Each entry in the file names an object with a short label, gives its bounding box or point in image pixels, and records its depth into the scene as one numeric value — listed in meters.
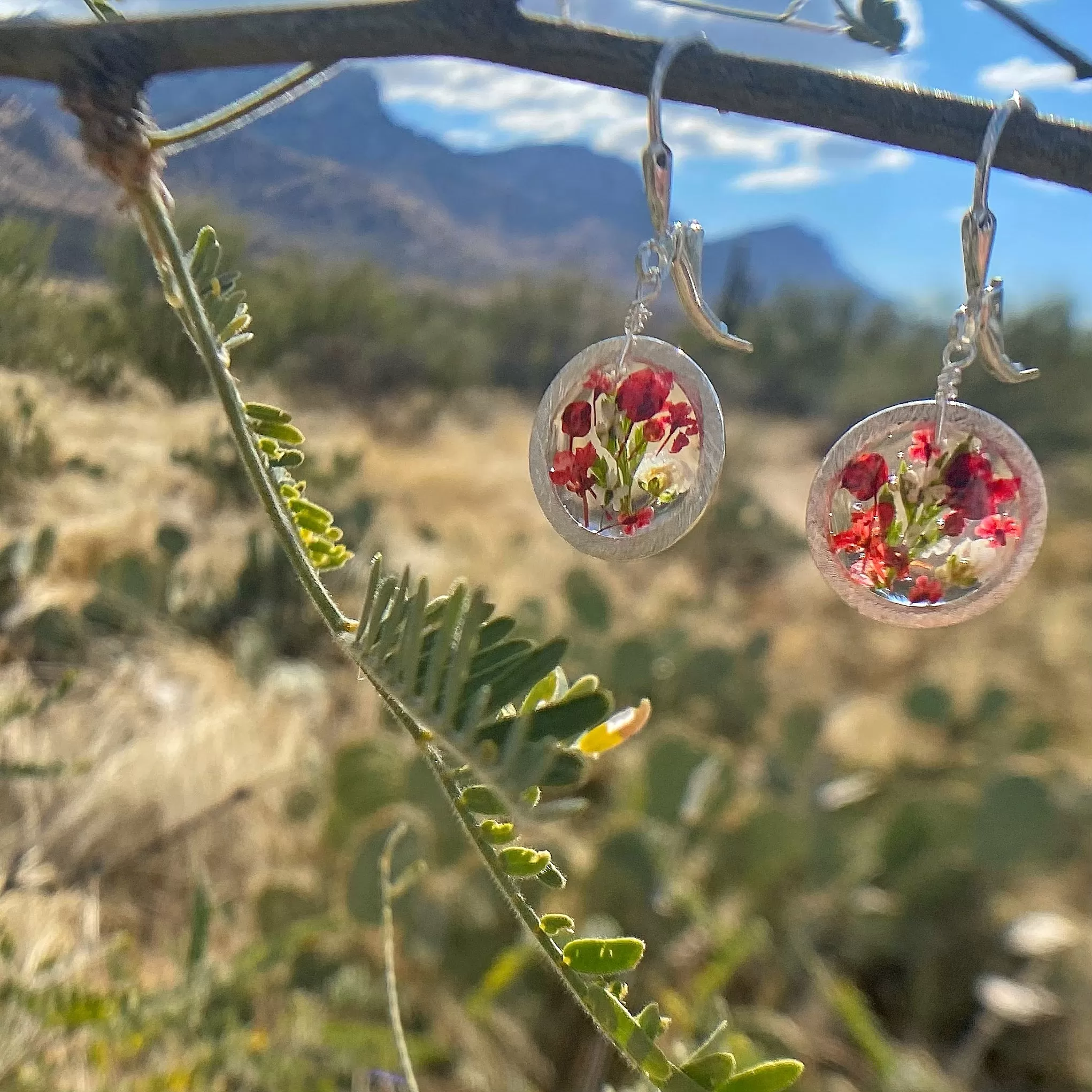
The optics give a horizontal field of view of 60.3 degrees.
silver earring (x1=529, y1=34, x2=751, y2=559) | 0.09
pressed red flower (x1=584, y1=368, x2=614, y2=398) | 0.09
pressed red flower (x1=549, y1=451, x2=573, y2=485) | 0.09
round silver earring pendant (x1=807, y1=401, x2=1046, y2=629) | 0.09
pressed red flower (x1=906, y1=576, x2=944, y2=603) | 0.09
